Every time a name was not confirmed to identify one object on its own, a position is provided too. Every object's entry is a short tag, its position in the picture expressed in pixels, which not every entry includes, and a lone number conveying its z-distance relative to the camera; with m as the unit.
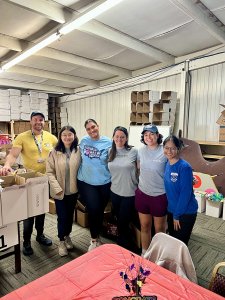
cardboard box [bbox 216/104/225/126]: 3.79
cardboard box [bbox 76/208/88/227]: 3.13
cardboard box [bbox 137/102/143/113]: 4.73
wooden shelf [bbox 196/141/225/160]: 4.01
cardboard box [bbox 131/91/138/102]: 4.77
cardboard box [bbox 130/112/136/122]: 4.89
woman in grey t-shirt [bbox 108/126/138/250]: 2.21
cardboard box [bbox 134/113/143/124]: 4.79
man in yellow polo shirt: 2.45
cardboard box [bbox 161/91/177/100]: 4.33
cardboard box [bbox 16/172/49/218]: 2.09
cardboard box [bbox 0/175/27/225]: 1.92
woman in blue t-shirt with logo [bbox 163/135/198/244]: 1.78
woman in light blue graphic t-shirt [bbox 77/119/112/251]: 2.35
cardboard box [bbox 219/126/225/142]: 3.80
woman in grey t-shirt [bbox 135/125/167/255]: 2.02
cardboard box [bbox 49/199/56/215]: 3.66
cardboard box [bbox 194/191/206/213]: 3.71
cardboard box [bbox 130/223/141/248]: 2.55
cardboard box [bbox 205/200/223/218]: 3.52
